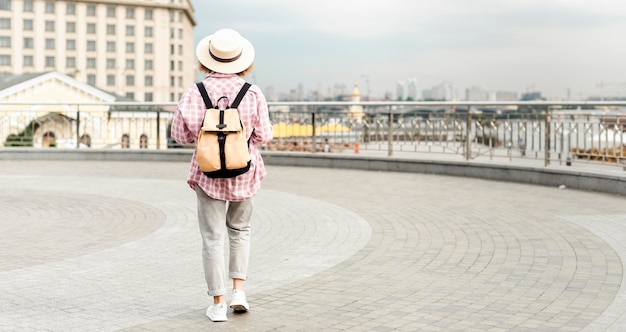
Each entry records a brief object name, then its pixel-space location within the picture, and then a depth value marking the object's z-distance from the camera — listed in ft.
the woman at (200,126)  15.30
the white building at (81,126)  63.52
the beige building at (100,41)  357.00
